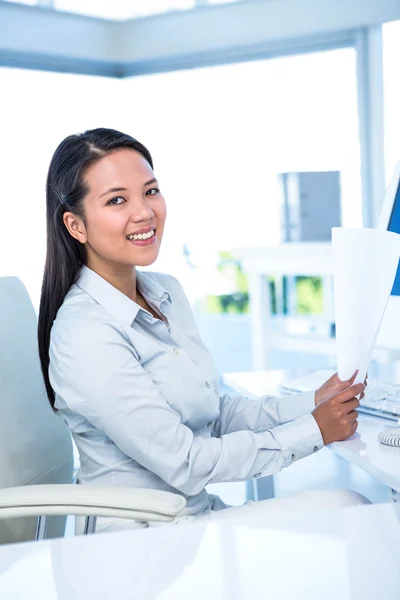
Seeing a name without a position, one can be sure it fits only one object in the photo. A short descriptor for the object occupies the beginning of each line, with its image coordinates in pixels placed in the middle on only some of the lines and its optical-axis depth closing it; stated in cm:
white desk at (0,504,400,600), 141
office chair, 253
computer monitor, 328
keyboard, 302
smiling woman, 284
